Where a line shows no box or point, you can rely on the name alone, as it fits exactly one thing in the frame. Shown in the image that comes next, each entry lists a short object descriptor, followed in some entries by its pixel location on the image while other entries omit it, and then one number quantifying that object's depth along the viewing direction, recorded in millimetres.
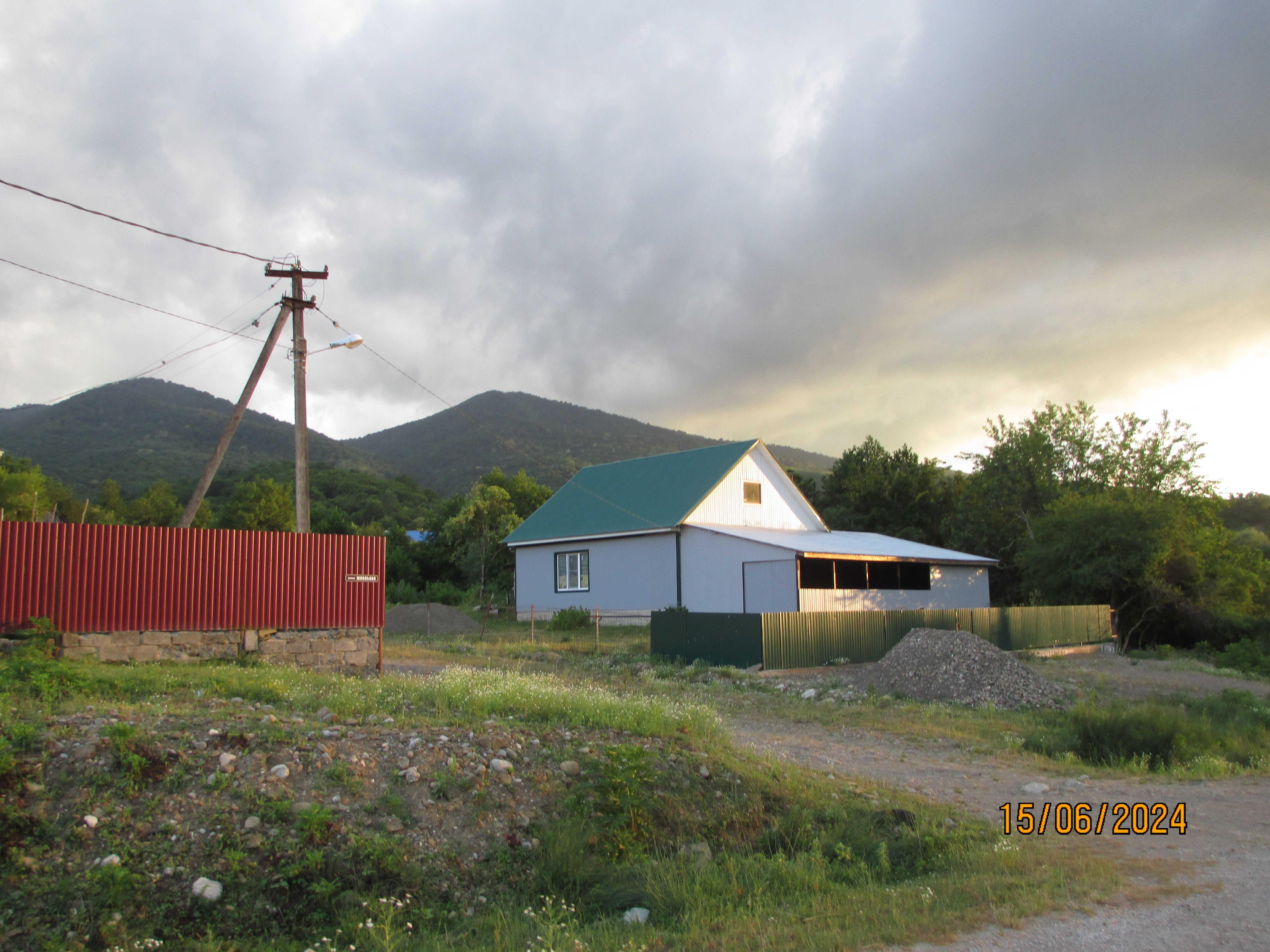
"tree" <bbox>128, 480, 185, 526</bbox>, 59312
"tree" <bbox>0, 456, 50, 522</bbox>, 45844
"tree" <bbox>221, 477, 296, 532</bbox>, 59156
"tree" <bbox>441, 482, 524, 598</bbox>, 43656
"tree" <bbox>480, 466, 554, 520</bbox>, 48500
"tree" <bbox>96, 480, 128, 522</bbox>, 60531
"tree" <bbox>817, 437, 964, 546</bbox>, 44656
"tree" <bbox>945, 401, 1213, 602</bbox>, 37281
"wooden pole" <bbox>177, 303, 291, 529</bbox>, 15938
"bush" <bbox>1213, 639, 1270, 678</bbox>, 23609
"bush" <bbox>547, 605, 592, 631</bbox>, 28578
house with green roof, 25797
